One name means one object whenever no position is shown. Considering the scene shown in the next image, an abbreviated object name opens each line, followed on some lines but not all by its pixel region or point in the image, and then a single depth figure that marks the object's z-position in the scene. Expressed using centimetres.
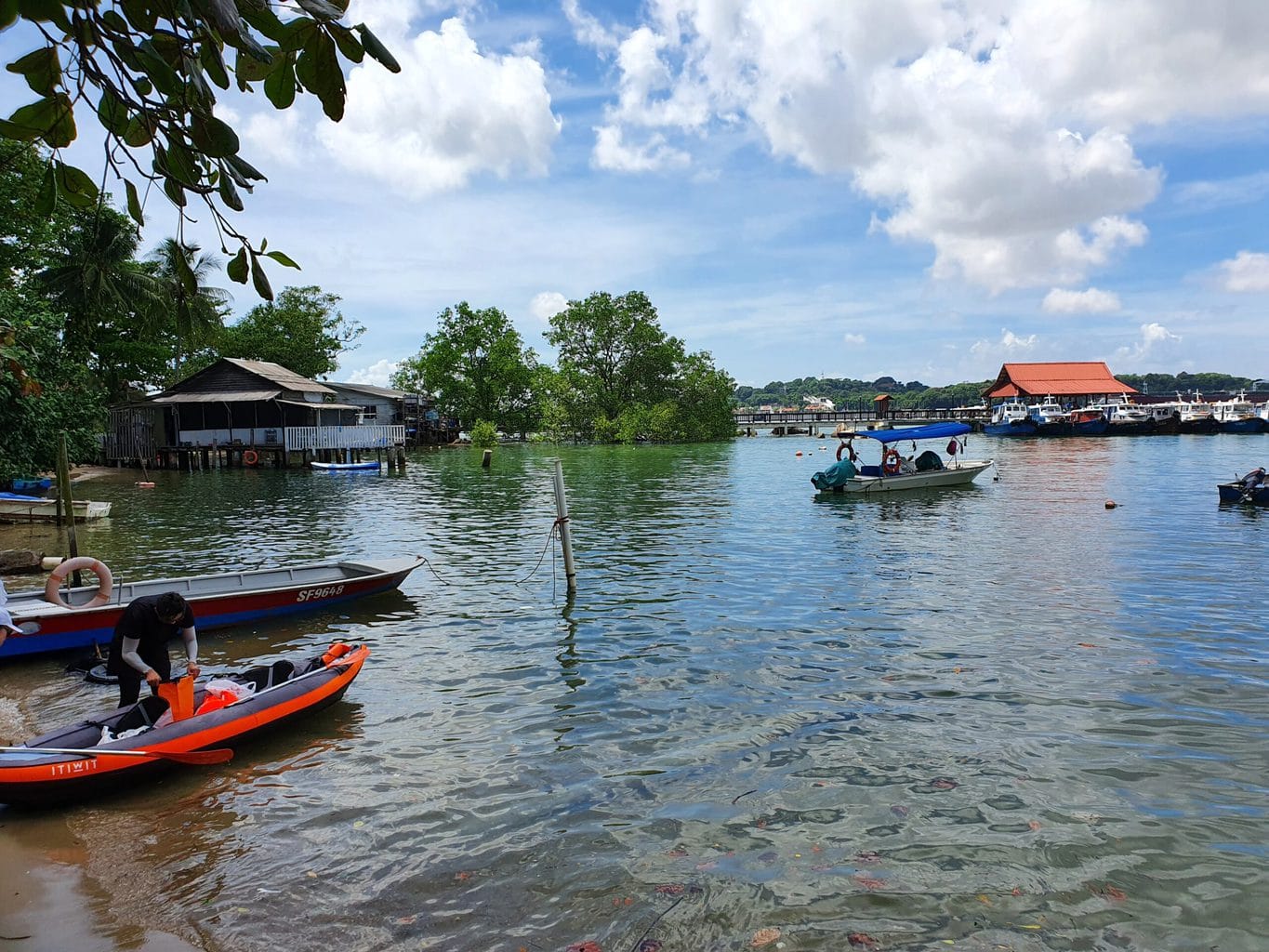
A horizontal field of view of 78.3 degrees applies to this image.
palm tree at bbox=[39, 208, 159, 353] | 4106
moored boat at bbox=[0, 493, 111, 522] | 2783
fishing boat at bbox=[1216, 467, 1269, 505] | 2647
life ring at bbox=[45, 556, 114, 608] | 1107
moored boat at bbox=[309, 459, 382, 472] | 5128
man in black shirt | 927
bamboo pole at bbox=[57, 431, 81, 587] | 2062
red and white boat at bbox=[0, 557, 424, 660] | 1247
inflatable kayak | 761
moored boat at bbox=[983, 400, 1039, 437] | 9231
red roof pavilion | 10425
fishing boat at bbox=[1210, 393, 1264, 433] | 8612
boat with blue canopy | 3384
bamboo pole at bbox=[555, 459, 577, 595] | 1645
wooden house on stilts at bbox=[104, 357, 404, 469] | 5319
